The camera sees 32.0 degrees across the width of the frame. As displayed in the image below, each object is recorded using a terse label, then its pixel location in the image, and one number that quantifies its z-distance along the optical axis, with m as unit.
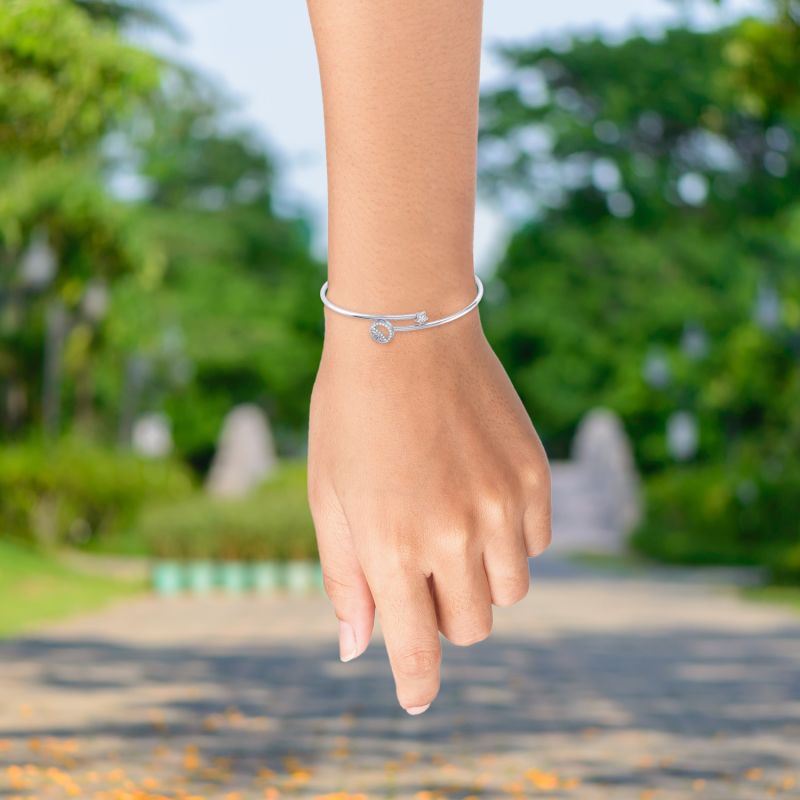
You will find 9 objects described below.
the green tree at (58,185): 9.46
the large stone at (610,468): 33.88
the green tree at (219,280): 36.66
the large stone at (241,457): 32.72
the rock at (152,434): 36.56
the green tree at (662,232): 28.64
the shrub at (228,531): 18.80
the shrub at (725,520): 25.11
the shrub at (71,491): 22.72
